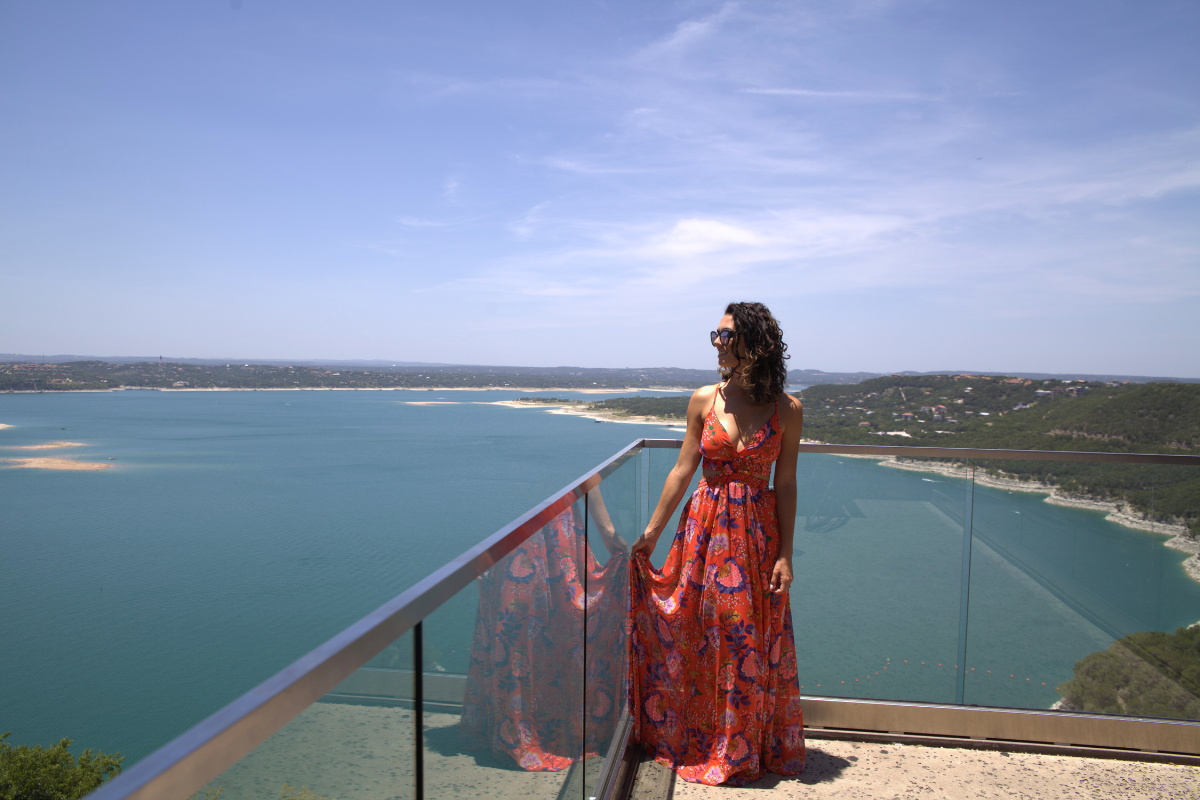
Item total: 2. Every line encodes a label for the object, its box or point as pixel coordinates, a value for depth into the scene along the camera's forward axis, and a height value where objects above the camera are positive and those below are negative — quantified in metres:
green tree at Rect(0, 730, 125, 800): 12.39 -7.83
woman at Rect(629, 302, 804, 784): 2.22 -0.68
